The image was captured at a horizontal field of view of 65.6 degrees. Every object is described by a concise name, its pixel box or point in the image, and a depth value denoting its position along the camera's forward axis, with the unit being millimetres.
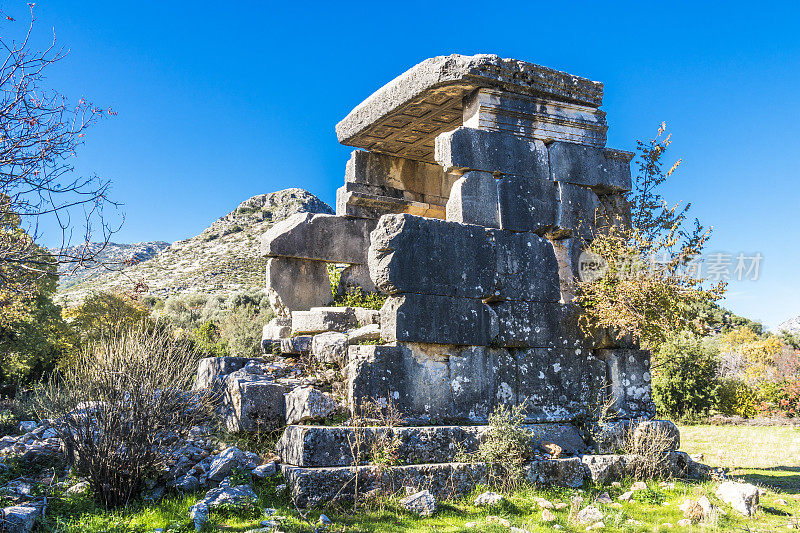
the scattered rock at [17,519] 4453
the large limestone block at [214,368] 7164
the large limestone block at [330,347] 6867
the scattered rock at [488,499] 5449
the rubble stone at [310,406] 5906
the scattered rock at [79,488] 5414
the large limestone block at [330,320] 8102
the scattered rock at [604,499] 5848
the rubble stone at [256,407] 6281
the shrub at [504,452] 5918
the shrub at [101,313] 19703
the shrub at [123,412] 5242
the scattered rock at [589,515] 5203
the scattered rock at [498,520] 5040
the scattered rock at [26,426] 7301
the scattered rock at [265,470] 5492
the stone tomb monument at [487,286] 5953
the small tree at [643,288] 6832
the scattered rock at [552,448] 6398
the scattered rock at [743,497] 5633
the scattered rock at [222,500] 4688
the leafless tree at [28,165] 4426
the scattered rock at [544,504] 5531
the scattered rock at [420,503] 5203
